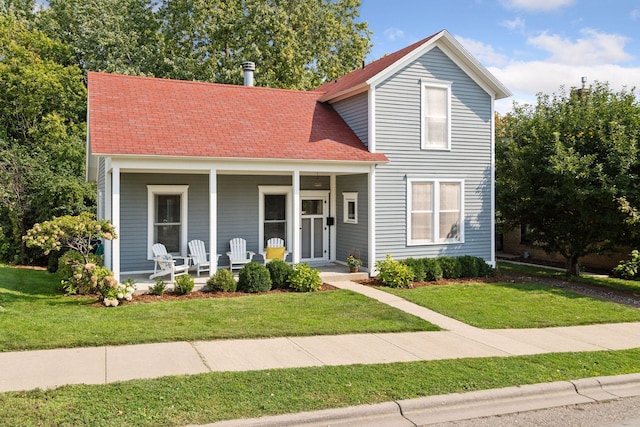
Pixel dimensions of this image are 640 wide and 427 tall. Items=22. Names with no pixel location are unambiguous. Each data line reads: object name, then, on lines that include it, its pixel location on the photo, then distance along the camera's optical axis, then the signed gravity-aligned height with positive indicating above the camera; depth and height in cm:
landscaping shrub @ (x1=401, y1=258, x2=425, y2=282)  1490 -142
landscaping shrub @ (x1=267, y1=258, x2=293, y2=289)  1348 -141
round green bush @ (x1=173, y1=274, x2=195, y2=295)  1252 -160
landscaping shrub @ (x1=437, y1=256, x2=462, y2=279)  1552 -143
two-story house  1474 +147
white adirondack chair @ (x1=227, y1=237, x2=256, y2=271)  1516 -104
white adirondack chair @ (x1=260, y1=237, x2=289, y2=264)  1538 -101
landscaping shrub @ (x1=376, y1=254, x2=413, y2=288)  1421 -152
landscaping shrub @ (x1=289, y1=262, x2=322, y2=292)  1332 -156
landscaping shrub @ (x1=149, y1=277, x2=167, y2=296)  1230 -165
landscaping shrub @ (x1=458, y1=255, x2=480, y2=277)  1578 -145
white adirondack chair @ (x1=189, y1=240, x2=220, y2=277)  1466 -104
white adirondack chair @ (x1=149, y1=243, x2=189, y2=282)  1352 -121
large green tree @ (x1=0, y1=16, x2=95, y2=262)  2022 +381
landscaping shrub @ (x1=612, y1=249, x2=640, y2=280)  1322 -122
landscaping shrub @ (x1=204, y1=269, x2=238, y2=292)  1289 -157
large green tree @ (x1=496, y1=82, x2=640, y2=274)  1454 +129
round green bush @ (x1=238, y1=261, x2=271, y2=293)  1302 -151
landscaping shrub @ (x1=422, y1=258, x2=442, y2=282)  1514 -147
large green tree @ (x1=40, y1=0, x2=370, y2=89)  2805 +952
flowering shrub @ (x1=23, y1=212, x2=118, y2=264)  1098 -32
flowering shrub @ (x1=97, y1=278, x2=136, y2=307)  1101 -157
